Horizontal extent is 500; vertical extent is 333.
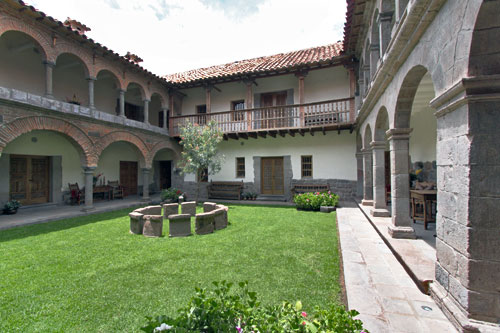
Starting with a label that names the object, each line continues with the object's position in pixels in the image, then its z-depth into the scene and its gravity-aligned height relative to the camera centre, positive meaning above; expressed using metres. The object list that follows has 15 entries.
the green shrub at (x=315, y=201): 8.49 -1.05
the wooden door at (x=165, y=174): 14.85 -0.05
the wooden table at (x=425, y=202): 4.97 -0.68
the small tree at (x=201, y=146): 10.12 +1.20
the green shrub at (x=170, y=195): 10.88 -1.02
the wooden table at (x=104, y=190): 11.00 -0.77
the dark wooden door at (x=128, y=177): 13.02 -0.19
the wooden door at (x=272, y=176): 11.80 -0.18
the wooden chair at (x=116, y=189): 11.87 -0.78
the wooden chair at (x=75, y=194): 10.11 -0.86
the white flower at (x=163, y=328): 1.33 -0.88
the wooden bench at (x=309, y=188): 10.82 -0.75
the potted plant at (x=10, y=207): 7.95 -1.13
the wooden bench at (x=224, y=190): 12.02 -0.90
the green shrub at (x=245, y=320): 1.41 -0.93
